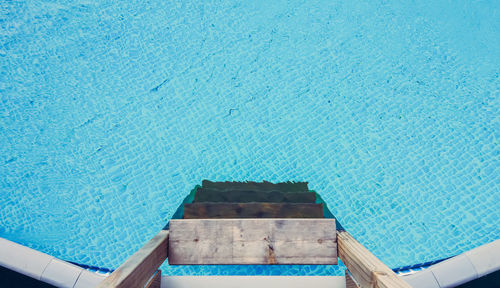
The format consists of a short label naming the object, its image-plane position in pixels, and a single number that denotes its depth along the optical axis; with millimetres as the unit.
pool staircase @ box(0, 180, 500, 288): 1092
